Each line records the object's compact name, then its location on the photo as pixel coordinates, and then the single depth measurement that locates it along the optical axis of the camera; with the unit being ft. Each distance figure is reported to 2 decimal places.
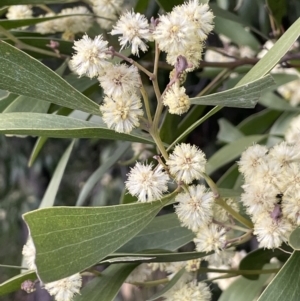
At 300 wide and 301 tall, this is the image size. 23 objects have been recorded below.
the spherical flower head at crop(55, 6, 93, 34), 0.93
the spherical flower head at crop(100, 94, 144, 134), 0.70
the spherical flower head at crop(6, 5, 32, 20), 0.94
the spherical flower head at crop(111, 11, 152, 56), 0.71
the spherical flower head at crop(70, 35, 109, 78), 0.70
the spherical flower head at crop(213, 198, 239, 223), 0.77
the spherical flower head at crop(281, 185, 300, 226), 0.72
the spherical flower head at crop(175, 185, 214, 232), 0.72
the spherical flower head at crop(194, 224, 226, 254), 0.75
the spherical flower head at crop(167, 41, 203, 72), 0.70
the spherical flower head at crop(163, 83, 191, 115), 0.69
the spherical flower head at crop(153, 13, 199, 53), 0.68
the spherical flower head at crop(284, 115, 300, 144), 0.96
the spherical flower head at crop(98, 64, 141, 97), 0.69
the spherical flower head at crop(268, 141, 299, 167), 0.74
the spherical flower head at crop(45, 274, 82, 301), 0.74
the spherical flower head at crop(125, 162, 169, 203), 0.70
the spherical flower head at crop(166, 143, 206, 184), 0.70
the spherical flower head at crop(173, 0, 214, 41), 0.70
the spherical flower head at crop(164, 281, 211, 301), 0.78
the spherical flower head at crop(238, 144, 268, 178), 0.75
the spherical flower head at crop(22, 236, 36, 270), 0.77
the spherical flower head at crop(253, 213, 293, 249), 0.72
